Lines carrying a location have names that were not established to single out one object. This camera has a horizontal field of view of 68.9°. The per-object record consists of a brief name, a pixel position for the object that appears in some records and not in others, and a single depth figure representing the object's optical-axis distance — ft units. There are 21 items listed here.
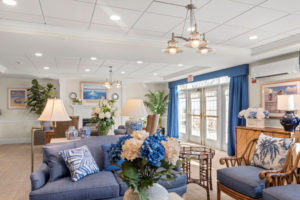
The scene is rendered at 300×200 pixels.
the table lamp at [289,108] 11.98
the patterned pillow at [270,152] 8.31
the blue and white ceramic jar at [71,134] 11.23
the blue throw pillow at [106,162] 9.22
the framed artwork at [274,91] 14.12
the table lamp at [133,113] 11.32
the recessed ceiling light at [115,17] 9.93
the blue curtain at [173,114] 28.81
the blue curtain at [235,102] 17.69
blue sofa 7.27
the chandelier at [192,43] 7.82
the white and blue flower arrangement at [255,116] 14.61
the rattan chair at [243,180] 7.46
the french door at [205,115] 21.72
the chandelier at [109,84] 23.12
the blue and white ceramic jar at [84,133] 11.42
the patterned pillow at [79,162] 8.09
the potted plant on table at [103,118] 11.60
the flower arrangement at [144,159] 4.08
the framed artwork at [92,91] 28.12
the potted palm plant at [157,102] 30.73
